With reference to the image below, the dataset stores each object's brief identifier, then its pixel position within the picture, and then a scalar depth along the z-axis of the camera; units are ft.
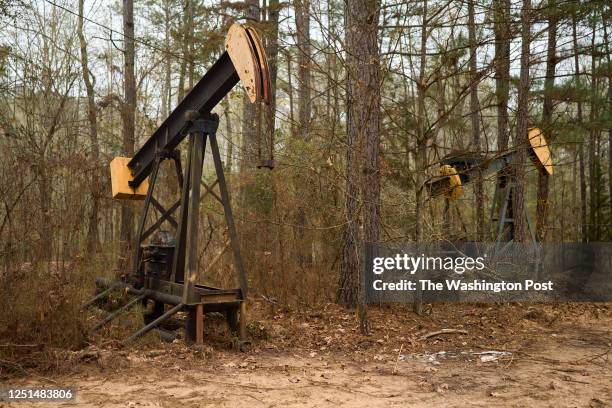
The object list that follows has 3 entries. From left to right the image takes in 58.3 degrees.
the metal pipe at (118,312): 23.49
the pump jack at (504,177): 37.96
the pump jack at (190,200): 22.47
